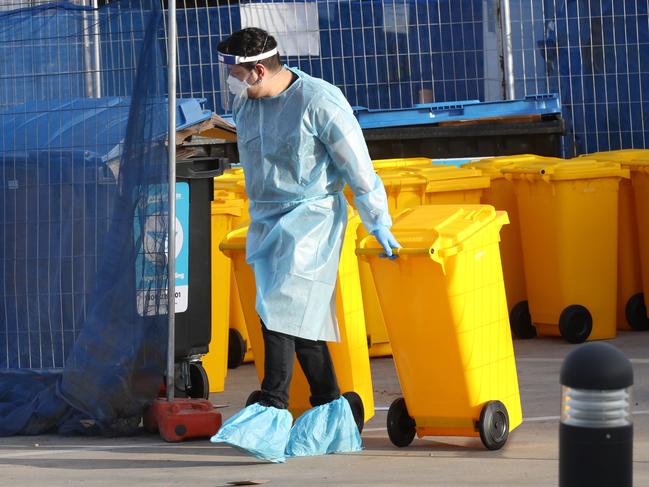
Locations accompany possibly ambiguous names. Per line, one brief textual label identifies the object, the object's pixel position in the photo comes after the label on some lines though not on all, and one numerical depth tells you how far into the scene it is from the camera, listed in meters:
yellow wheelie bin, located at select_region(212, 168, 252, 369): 15.50
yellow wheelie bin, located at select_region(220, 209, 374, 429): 12.04
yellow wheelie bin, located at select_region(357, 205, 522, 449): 10.88
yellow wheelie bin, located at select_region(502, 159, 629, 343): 17.31
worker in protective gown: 10.96
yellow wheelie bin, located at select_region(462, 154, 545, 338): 18.30
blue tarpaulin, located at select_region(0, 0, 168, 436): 12.57
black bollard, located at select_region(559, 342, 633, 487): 6.69
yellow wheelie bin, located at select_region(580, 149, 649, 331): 18.30
